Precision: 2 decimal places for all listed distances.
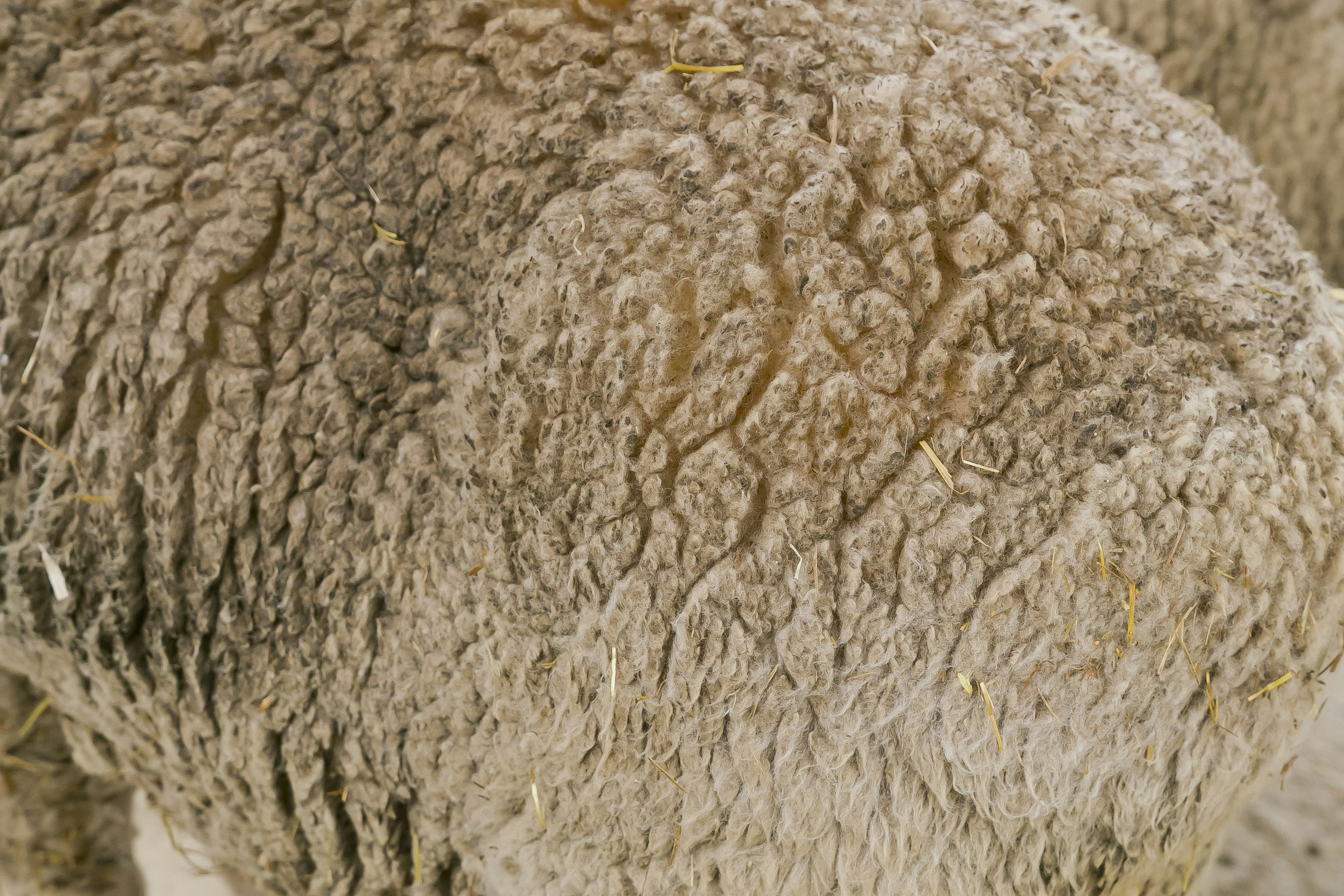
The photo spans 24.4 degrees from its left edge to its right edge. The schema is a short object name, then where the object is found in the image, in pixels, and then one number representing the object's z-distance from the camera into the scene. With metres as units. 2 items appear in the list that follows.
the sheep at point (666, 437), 1.28
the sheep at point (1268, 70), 1.65
